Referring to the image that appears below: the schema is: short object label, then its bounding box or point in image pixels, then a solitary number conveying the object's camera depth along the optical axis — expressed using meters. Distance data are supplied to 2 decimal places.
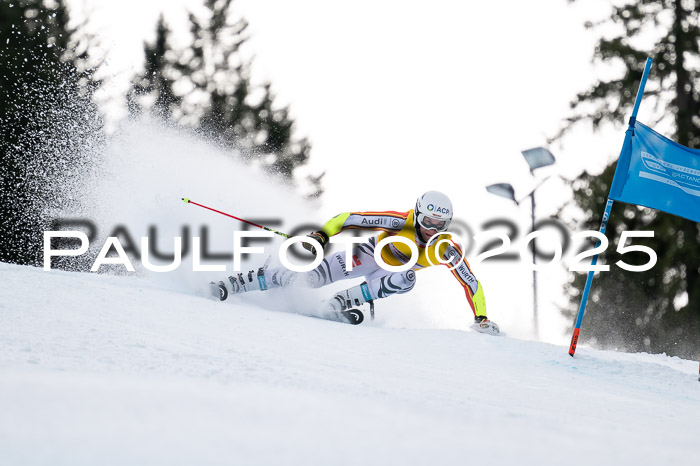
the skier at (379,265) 6.73
